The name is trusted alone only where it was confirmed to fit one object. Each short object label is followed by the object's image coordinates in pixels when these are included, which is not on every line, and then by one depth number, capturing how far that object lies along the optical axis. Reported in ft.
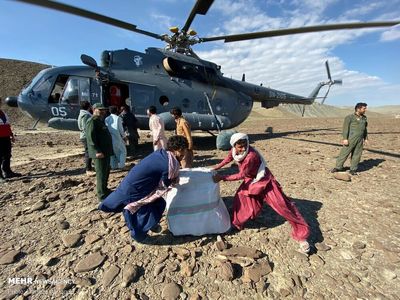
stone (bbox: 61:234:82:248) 11.31
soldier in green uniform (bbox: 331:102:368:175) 19.98
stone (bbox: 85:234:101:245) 11.54
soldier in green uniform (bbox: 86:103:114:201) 14.42
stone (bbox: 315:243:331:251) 10.97
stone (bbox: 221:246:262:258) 10.41
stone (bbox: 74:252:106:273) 9.80
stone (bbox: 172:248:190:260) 10.40
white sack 11.31
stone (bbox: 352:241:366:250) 11.01
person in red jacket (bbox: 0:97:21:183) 19.35
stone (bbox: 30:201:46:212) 14.71
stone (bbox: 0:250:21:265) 10.33
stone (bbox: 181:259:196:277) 9.56
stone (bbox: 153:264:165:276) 9.60
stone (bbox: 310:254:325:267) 10.09
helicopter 25.41
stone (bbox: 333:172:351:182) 18.97
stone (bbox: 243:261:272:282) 9.29
